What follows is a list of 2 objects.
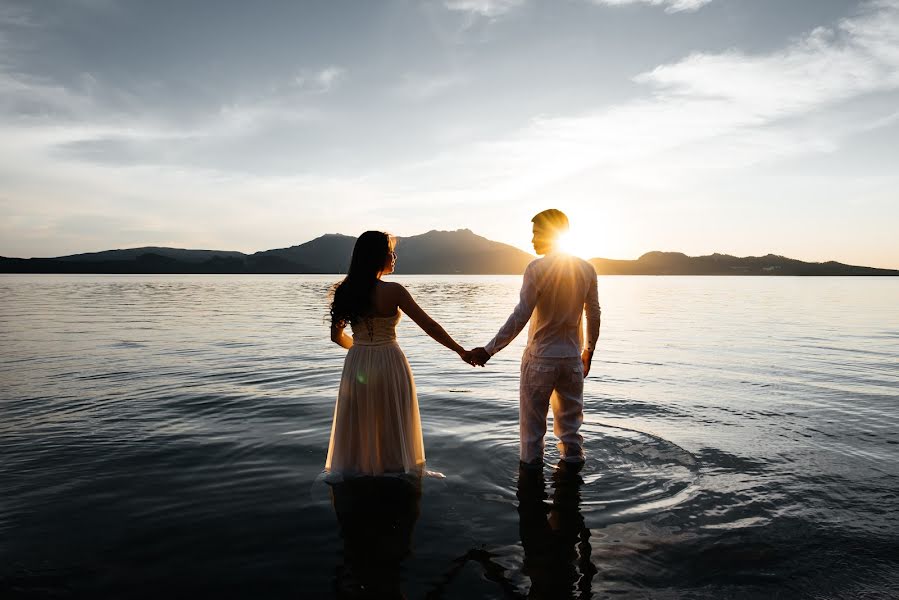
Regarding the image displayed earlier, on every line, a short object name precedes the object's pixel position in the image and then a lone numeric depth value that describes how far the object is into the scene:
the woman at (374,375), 5.91
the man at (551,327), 6.52
